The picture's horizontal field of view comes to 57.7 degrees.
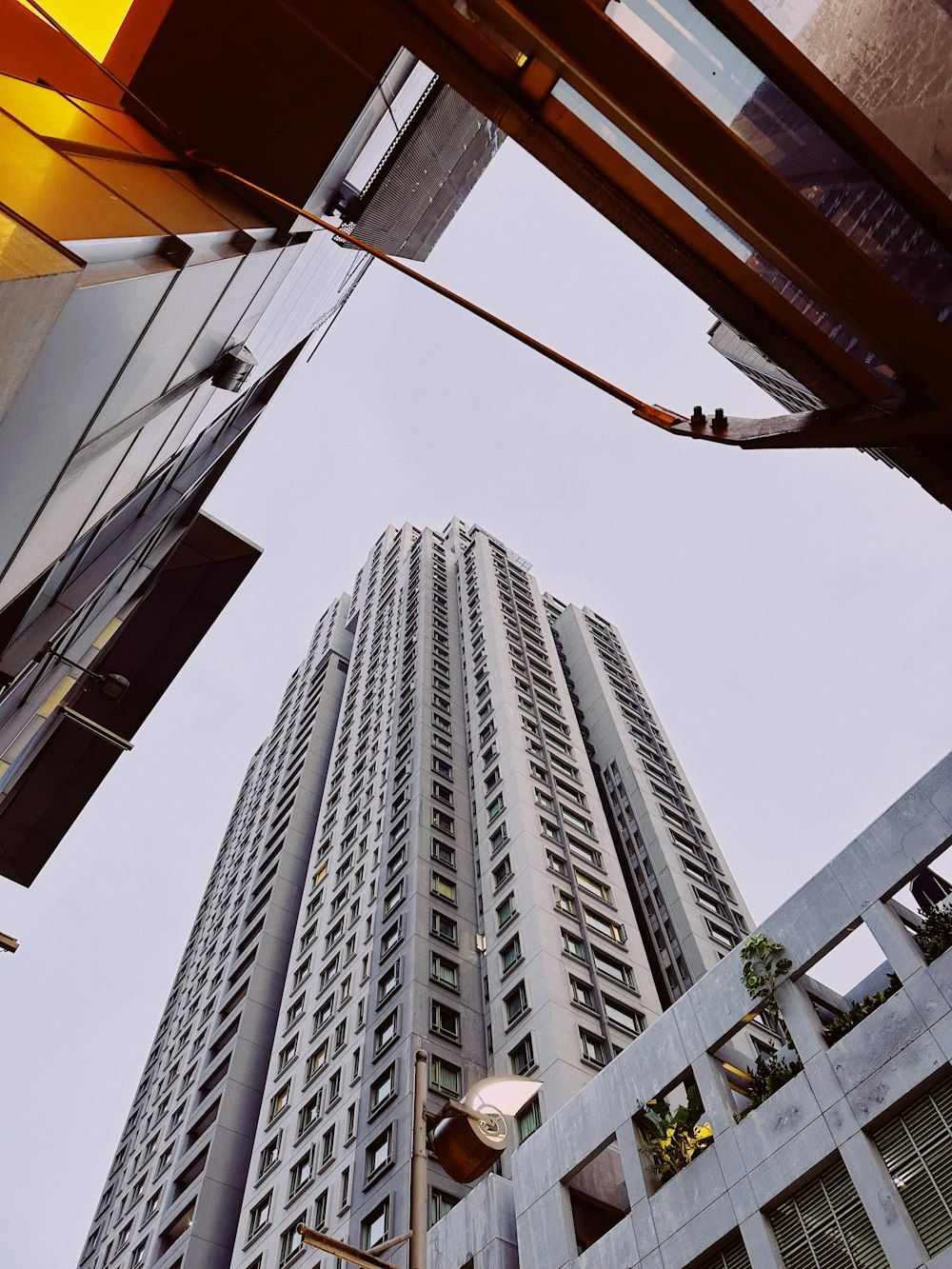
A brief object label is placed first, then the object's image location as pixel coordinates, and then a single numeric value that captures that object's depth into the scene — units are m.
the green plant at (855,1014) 17.67
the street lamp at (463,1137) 6.36
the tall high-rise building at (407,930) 35.38
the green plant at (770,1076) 18.58
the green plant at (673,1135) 19.42
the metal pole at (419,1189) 6.03
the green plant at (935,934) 17.14
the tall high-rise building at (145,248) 5.62
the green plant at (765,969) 19.41
